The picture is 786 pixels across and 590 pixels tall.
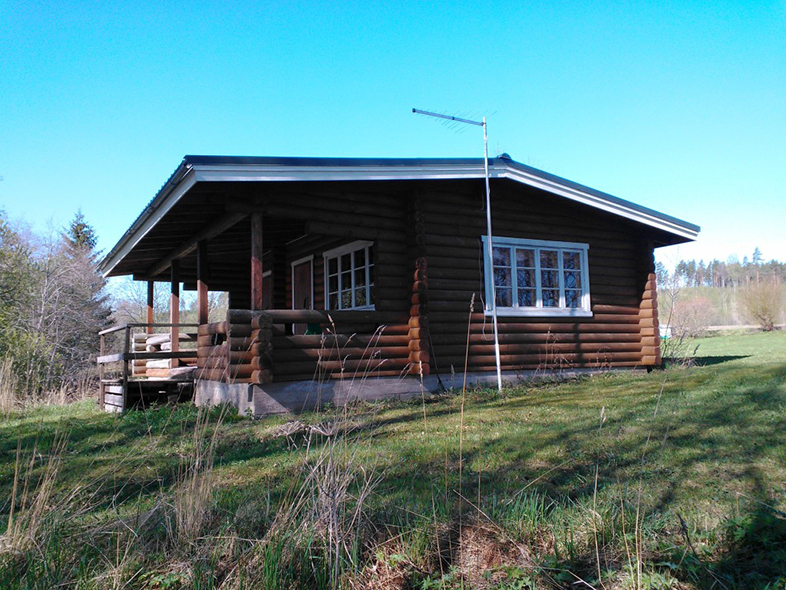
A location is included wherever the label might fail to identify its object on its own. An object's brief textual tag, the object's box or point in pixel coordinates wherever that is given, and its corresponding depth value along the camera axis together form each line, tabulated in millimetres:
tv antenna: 9549
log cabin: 8469
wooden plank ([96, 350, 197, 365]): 9555
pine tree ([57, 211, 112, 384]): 22031
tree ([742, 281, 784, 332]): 36250
